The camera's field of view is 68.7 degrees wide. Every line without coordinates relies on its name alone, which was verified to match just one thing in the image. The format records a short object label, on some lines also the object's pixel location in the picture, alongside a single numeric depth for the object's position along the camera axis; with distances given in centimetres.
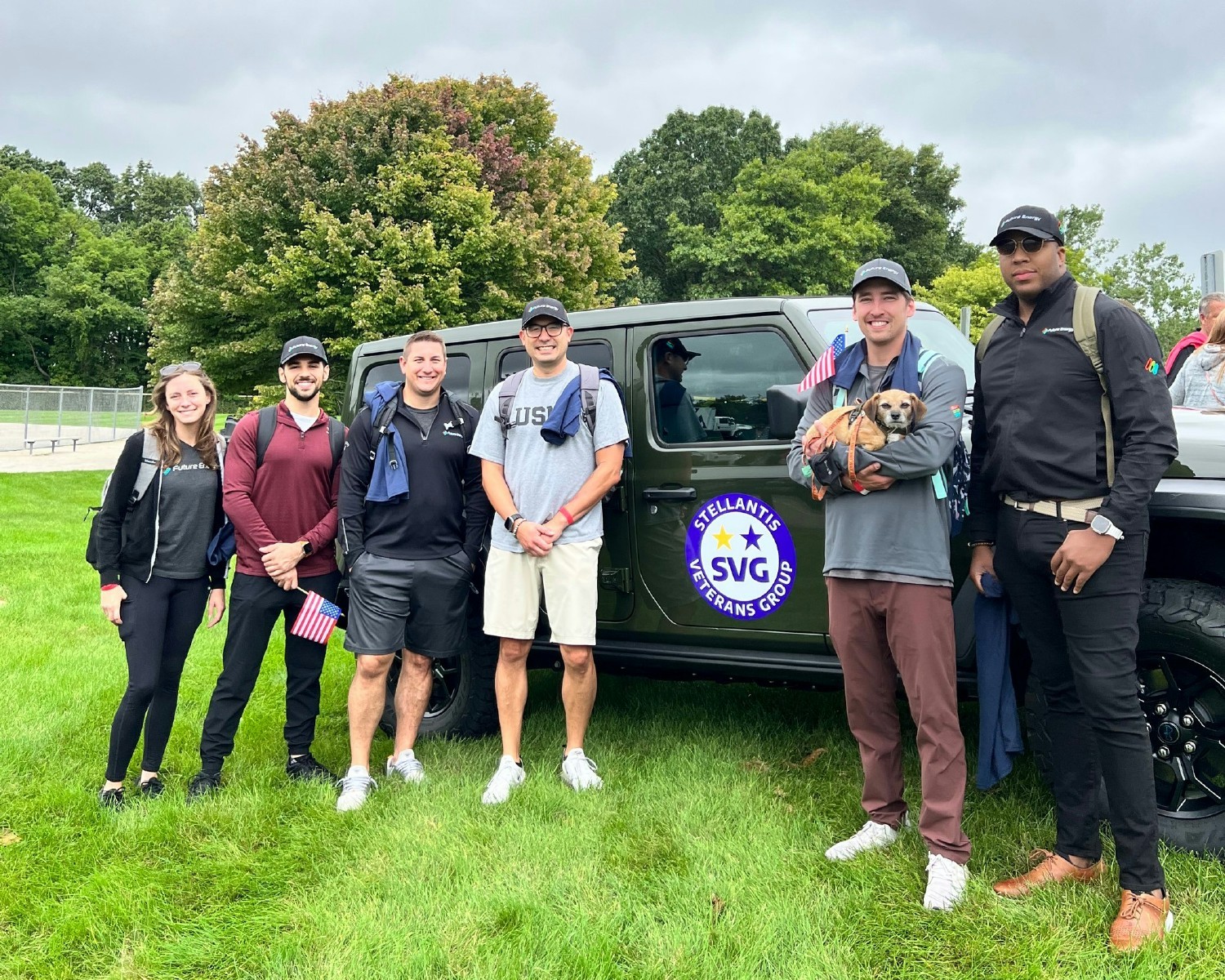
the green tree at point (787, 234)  3259
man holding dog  280
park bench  2314
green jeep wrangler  285
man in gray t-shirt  371
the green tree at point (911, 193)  3816
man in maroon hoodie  382
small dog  284
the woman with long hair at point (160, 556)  369
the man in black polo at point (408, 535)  386
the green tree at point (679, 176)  3638
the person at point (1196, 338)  468
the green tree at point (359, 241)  1742
